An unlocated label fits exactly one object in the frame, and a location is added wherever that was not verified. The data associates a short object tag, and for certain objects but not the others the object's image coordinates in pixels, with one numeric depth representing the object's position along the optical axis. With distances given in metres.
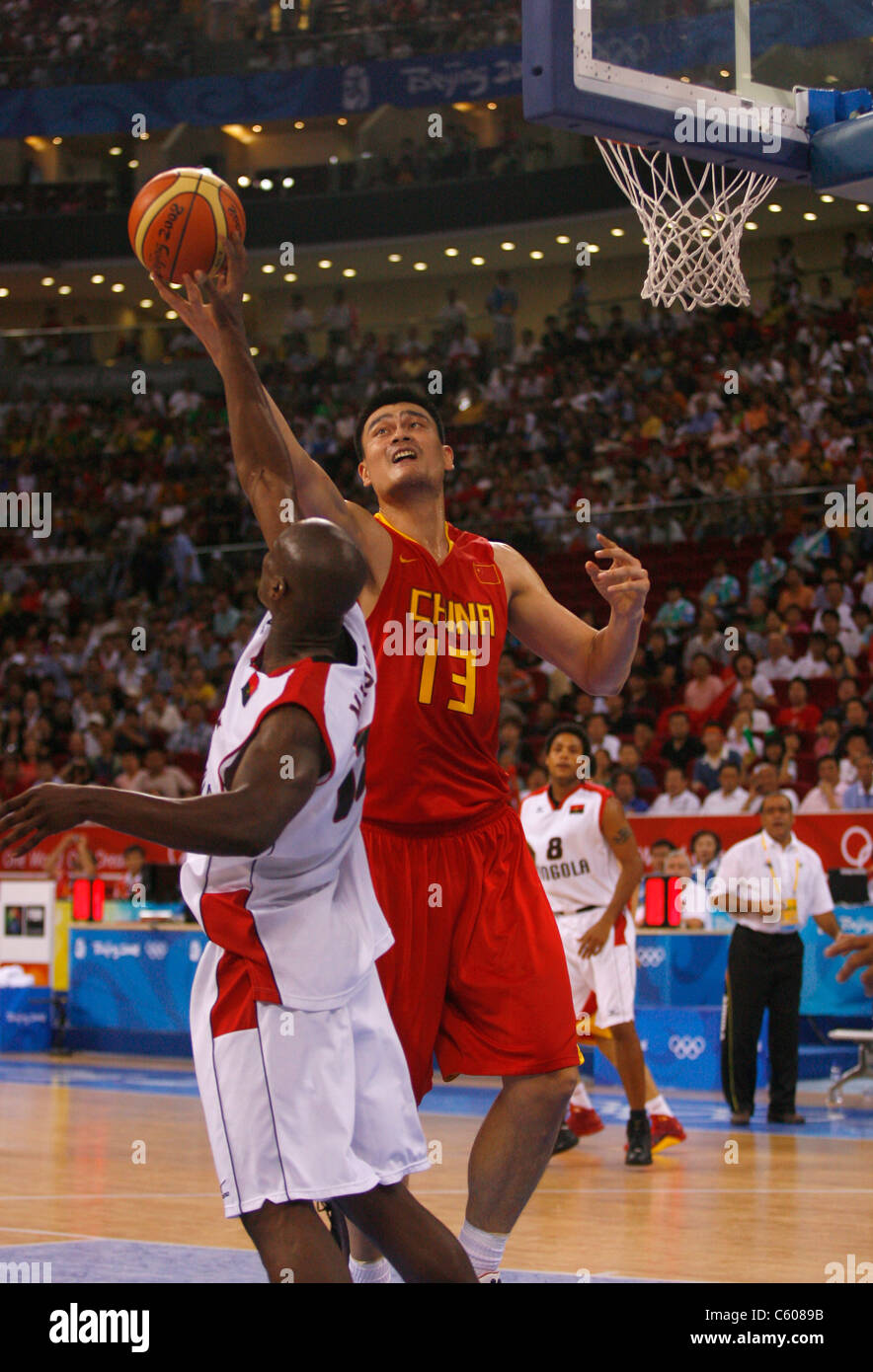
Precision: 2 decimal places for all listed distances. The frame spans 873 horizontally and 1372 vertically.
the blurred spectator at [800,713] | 13.73
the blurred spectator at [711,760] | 13.09
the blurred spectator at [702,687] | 14.45
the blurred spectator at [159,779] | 15.37
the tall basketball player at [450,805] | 4.08
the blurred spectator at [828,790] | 12.12
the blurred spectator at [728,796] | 12.43
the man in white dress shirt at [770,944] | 9.81
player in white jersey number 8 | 8.47
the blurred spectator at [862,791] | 11.95
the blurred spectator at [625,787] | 12.96
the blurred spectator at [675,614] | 15.55
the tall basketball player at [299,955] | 3.08
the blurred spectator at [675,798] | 12.77
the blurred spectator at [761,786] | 11.72
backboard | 5.72
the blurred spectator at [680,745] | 13.61
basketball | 4.54
